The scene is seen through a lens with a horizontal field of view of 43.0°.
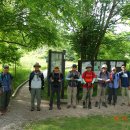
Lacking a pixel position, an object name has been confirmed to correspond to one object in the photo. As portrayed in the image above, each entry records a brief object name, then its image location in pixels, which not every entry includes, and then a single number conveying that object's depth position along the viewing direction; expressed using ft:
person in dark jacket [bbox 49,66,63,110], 21.37
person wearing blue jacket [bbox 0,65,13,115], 19.73
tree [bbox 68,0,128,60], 31.68
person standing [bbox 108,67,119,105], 23.21
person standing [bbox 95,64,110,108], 22.73
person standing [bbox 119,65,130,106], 23.66
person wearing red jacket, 22.05
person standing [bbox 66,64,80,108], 22.02
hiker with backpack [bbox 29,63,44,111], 20.84
